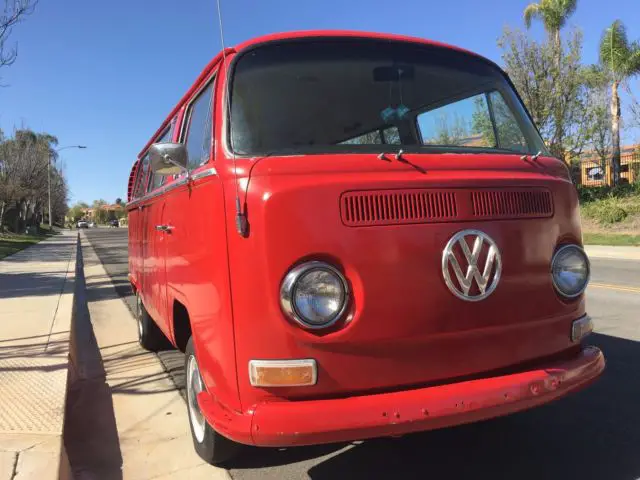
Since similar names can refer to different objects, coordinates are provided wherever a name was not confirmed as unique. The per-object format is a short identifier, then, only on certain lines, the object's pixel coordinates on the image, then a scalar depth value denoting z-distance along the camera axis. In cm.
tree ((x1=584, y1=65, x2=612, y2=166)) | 2547
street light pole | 4452
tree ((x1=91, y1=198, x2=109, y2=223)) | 12900
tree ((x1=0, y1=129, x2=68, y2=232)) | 3092
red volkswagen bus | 235
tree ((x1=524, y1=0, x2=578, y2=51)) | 2636
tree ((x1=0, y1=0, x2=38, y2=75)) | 980
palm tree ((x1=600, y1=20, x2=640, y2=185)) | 2556
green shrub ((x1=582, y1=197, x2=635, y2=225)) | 2239
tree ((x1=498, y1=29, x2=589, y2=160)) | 2517
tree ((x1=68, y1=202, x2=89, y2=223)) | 14700
